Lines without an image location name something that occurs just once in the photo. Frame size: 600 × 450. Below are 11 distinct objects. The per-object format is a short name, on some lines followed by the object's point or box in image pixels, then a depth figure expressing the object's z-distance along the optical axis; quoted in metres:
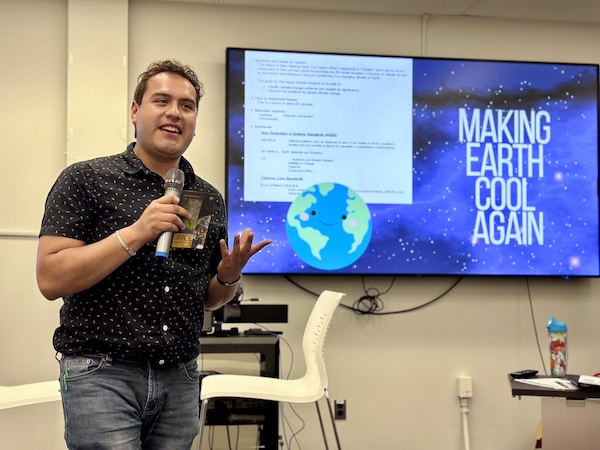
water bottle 3.04
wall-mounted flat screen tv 4.16
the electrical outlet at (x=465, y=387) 4.36
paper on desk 2.71
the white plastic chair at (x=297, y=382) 3.01
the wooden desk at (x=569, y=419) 2.64
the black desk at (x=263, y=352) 3.48
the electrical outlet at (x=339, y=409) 4.27
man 1.40
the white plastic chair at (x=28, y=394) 3.03
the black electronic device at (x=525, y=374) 2.97
